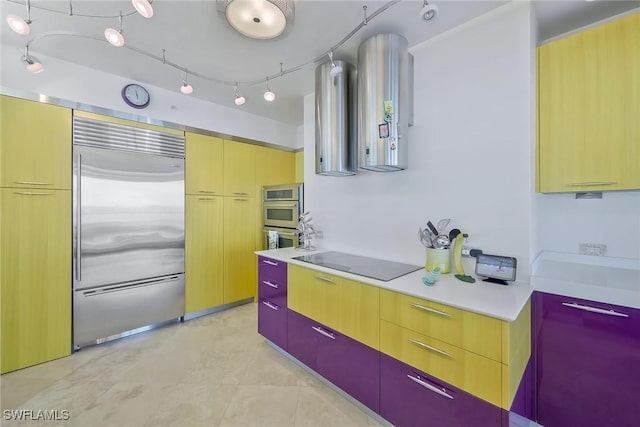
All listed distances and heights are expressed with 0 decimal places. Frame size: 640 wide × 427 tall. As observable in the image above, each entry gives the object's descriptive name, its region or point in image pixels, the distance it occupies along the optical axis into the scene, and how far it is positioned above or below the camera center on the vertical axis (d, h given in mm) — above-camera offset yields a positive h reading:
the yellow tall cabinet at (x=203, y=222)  2977 -100
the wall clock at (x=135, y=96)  2573 +1231
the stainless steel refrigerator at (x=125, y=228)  2328 -147
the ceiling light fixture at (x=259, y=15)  1494 +1226
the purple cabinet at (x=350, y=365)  1578 -1028
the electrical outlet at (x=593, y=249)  1648 -239
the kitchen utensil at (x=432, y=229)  1791 -113
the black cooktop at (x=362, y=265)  1722 -404
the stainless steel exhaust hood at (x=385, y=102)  1831 +814
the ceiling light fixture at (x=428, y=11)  1342 +1114
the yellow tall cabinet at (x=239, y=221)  3299 -97
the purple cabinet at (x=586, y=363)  1275 -811
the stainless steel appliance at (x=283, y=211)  3113 +33
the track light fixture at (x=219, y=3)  1341 +1267
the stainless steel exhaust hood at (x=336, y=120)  2168 +810
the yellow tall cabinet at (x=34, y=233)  2016 -154
